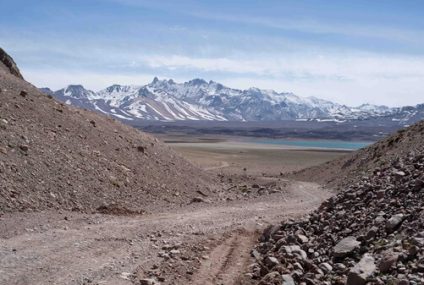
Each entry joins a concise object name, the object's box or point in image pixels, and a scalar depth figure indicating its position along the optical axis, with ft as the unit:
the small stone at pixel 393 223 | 37.73
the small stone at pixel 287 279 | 36.09
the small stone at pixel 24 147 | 76.69
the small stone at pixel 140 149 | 108.58
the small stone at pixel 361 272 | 32.09
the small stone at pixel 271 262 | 40.93
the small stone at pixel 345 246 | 37.81
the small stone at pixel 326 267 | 36.91
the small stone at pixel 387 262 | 32.09
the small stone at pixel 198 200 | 90.12
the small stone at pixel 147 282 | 38.76
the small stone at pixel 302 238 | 44.37
